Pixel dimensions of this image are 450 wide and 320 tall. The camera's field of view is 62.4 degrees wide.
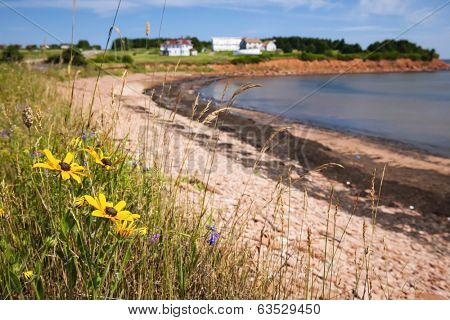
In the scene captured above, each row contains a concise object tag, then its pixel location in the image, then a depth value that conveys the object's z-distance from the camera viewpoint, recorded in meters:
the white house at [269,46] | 115.25
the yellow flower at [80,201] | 1.86
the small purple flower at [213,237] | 2.81
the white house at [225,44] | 128.00
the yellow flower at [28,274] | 1.94
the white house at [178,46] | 92.41
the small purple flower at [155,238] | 2.58
